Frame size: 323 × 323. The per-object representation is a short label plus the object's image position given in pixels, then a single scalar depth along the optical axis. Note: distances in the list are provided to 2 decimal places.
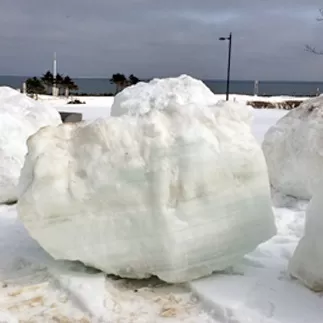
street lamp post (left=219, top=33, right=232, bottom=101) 22.69
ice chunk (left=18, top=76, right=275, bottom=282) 3.71
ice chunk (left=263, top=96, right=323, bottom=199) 5.86
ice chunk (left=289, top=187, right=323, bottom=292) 3.63
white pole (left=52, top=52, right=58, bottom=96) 34.34
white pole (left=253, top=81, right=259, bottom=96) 33.16
